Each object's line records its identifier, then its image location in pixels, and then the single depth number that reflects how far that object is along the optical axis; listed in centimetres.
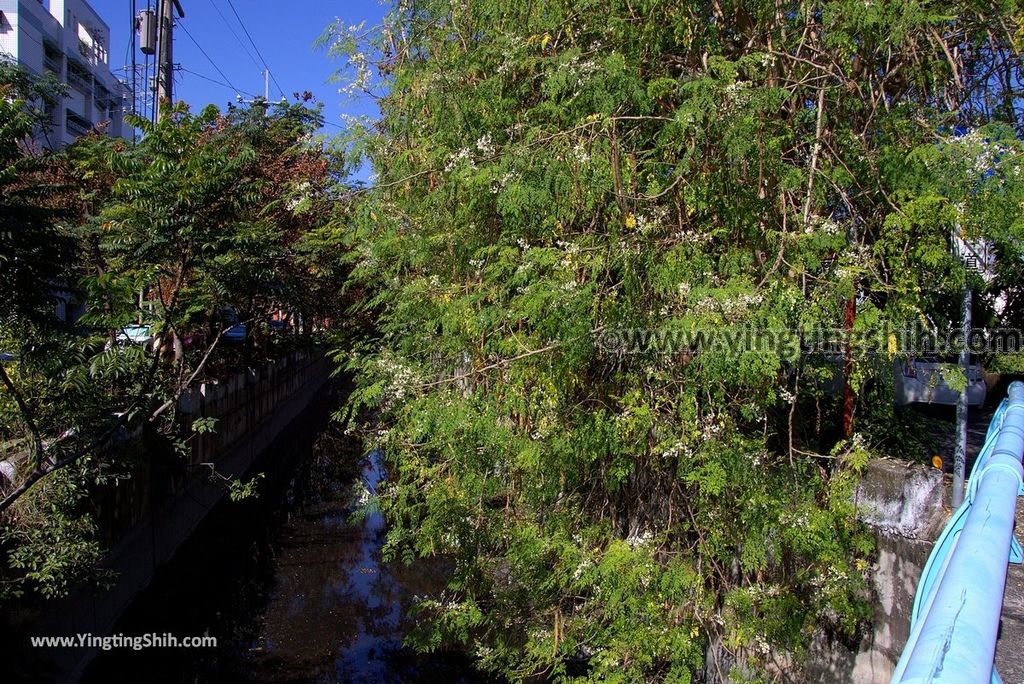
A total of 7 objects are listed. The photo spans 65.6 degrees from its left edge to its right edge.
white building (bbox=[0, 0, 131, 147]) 2677
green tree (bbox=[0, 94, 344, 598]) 554
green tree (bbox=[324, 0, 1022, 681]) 470
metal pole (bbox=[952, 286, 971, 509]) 476
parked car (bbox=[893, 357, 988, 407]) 511
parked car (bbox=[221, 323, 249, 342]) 2008
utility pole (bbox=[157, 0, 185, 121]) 1054
